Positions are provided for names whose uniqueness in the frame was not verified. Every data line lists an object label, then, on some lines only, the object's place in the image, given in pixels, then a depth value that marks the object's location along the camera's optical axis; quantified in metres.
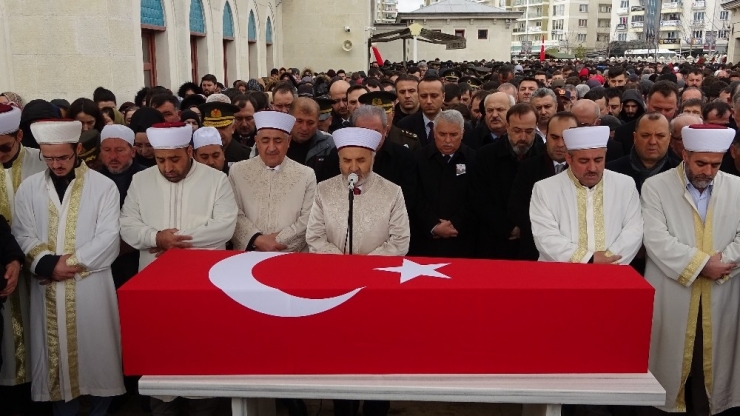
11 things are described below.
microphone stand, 3.69
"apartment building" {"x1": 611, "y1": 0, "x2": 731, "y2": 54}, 72.97
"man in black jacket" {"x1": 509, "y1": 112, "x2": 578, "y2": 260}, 4.51
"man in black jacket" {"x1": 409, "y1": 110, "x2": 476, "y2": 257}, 5.00
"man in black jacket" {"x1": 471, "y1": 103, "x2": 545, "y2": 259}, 5.04
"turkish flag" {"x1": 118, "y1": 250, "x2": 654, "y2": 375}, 2.73
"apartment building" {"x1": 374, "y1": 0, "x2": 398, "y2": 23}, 64.98
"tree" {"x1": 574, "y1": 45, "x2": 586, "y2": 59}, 77.28
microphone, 3.52
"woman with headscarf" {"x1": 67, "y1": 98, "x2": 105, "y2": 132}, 5.65
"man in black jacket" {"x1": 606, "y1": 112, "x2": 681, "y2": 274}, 4.52
